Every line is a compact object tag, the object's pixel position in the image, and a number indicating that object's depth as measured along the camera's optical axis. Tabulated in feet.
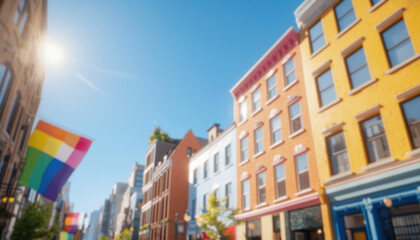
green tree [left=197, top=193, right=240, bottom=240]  63.82
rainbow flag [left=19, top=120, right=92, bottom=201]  39.58
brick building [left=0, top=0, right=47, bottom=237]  47.32
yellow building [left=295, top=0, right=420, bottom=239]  36.91
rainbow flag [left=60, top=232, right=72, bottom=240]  175.11
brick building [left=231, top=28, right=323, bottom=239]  51.65
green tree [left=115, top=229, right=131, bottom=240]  195.73
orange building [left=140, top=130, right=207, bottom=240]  111.55
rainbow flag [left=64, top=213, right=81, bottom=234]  146.92
